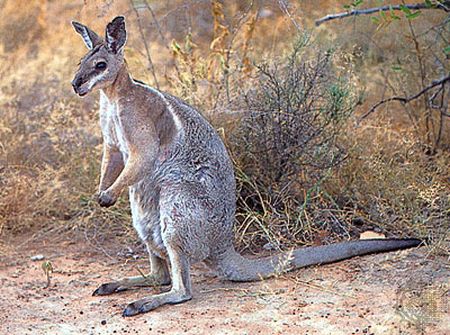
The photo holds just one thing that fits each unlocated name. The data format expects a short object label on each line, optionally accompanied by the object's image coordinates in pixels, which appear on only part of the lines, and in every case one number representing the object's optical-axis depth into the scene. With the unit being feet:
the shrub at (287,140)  44.01
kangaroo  36.09
